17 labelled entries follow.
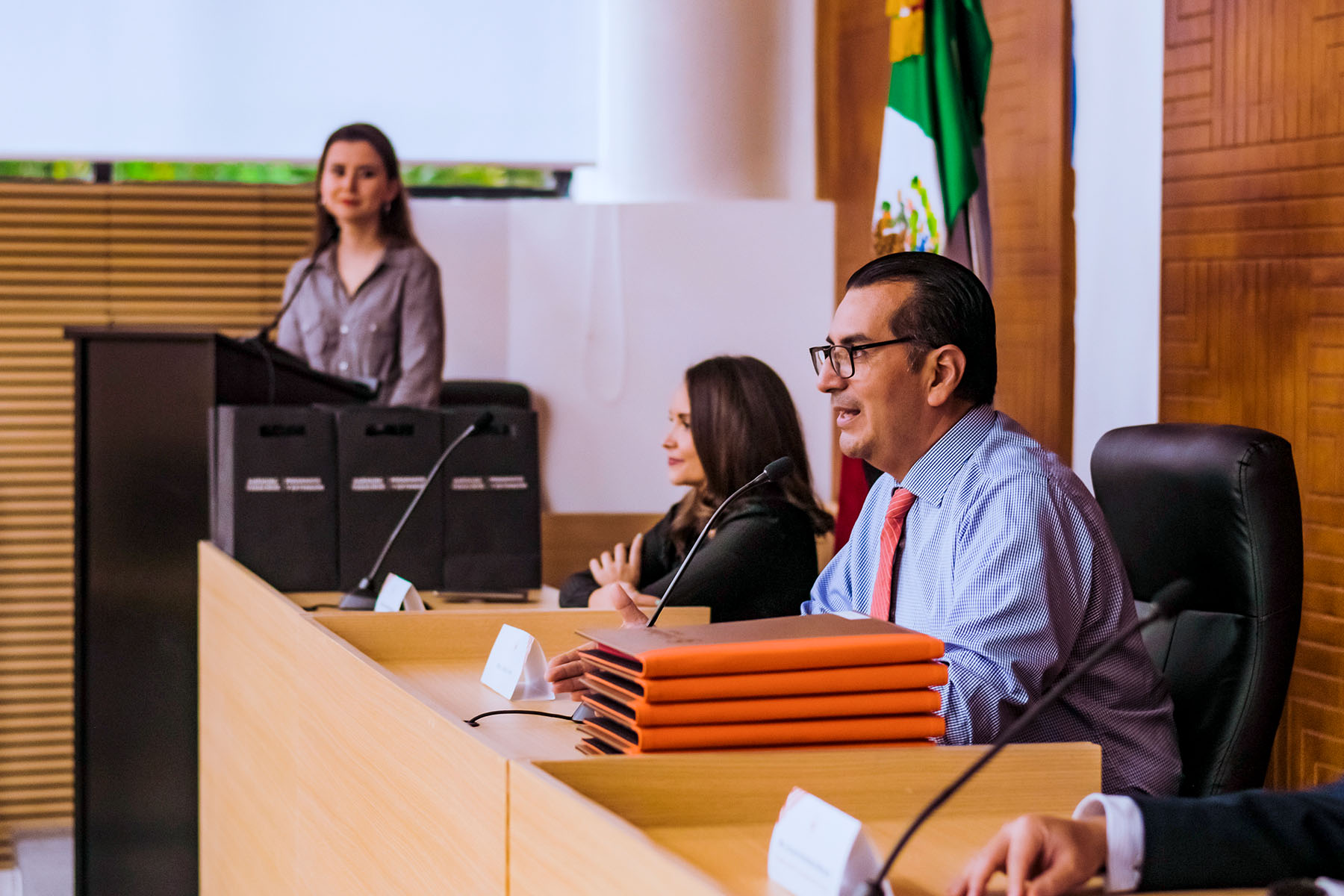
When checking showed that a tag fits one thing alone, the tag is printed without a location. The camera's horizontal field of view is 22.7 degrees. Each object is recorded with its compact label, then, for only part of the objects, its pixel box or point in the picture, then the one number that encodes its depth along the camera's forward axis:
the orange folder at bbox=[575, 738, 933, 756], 4.70
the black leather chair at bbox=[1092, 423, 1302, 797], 5.38
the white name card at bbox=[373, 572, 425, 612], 5.97
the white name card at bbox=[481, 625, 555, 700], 5.44
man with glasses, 5.19
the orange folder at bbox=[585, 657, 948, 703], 4.63
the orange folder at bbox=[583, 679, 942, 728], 4.61
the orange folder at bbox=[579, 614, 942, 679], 4.63
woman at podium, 7.00
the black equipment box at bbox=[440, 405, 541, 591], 6.44
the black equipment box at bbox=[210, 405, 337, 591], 6.36
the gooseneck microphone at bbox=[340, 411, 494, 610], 6.12
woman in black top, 6.18
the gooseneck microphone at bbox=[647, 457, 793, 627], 5.38
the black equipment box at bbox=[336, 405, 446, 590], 6.41
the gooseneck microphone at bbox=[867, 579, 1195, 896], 3.15
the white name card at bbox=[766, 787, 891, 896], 3.35
